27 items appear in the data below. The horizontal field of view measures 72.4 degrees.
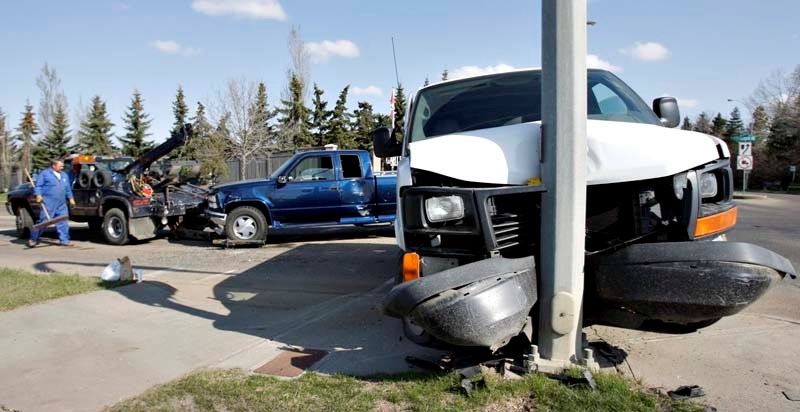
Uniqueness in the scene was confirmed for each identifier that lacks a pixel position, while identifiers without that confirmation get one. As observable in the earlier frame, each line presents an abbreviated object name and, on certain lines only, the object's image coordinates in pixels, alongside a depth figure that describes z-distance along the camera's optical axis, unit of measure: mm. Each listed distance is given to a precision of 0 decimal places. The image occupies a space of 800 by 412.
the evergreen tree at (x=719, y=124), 71650
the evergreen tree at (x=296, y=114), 37094
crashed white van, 3047
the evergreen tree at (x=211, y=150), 32375
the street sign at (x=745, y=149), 24641
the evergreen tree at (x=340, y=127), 38553
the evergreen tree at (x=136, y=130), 52681
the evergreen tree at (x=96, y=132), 51125
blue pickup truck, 11273
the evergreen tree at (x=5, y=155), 45272
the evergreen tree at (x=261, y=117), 32344
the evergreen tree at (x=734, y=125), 63969
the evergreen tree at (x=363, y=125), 40781
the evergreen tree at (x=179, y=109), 53722
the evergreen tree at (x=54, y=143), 50969
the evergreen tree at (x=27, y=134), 47906
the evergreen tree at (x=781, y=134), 45938
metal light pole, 3357
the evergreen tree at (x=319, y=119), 38750
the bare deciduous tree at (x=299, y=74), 38094
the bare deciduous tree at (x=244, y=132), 31933
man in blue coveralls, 11500
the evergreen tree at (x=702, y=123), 72500
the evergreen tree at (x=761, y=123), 54706
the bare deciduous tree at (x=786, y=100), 47750
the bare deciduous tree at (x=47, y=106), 50969
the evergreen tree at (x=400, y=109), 36625
